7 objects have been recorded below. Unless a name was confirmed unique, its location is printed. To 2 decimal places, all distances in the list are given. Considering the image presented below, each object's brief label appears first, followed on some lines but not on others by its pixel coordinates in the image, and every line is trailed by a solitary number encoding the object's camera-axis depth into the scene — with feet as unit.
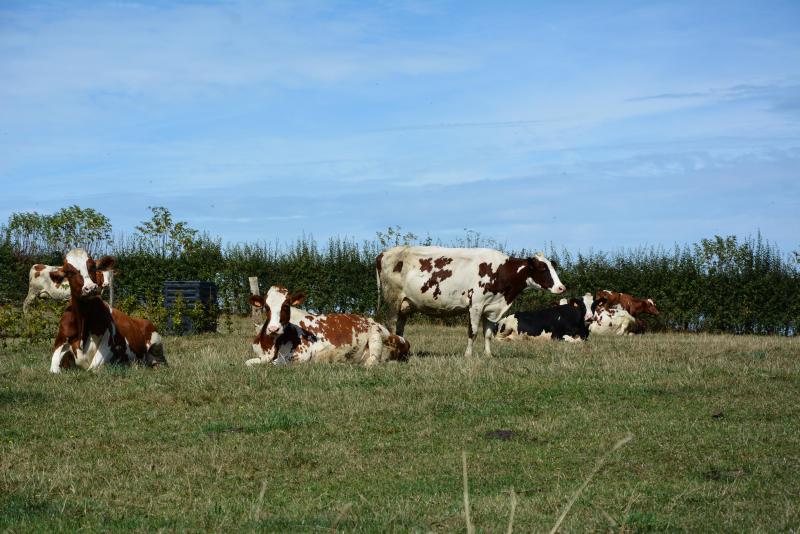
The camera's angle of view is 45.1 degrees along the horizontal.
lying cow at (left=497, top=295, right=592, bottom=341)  84.53
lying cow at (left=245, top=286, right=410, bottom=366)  53.52
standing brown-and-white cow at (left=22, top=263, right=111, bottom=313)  103.09
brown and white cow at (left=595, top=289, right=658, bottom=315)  98.68
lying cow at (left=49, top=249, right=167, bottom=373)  47.37
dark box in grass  85.55
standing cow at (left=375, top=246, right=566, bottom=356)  64.54
